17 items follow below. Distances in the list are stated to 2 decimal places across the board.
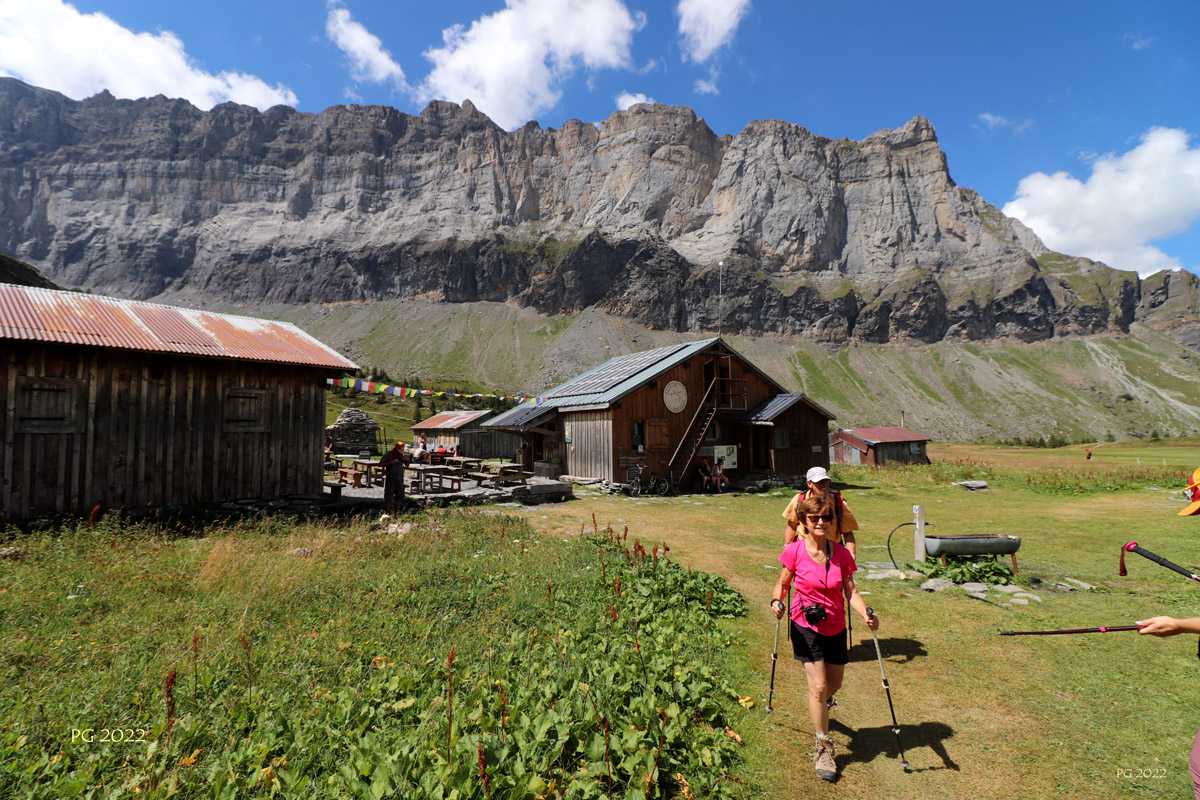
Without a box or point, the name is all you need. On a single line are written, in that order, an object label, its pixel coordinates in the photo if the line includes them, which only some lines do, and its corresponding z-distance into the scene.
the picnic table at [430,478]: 18.50
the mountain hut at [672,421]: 23.97
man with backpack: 5.14
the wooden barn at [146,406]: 11.66
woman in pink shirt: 4.47
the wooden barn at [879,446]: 39.03
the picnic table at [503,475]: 19.95
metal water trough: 9.80
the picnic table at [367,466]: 20.35
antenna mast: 121.43
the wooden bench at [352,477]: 20.73
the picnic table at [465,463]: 23.27
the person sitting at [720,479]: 24.80
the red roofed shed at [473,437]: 44.31
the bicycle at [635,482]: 22.53
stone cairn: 34.69
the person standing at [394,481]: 14.97
